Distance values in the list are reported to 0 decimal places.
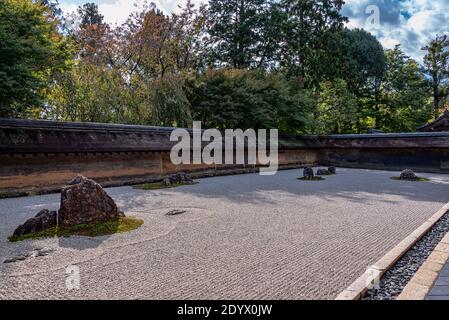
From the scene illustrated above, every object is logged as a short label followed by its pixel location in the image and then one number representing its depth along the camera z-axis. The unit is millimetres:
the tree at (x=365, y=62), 28047
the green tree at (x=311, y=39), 24766
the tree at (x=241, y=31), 23766
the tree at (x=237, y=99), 17156
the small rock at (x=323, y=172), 14471
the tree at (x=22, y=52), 9445
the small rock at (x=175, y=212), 6467
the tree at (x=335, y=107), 23906
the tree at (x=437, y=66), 31922
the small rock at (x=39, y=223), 4938
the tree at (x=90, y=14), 31316
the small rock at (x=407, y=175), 12938
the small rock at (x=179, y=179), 11710
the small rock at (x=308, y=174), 12930
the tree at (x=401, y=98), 27062
